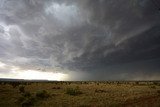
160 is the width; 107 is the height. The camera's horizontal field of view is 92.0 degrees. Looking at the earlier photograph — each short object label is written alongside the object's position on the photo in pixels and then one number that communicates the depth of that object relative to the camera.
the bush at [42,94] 12.72
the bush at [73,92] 14.31
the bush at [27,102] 10.30
